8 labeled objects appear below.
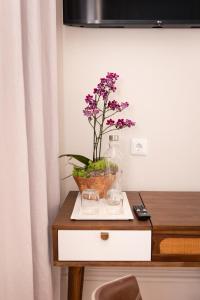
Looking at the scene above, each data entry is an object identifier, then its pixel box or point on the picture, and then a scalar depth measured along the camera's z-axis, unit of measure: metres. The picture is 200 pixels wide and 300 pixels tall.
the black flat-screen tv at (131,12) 1.63
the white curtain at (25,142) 1.27
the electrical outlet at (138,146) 1.89
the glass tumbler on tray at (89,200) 1.52
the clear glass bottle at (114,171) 1.61
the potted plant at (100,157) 1.66
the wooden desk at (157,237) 1.38
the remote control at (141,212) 1.44
